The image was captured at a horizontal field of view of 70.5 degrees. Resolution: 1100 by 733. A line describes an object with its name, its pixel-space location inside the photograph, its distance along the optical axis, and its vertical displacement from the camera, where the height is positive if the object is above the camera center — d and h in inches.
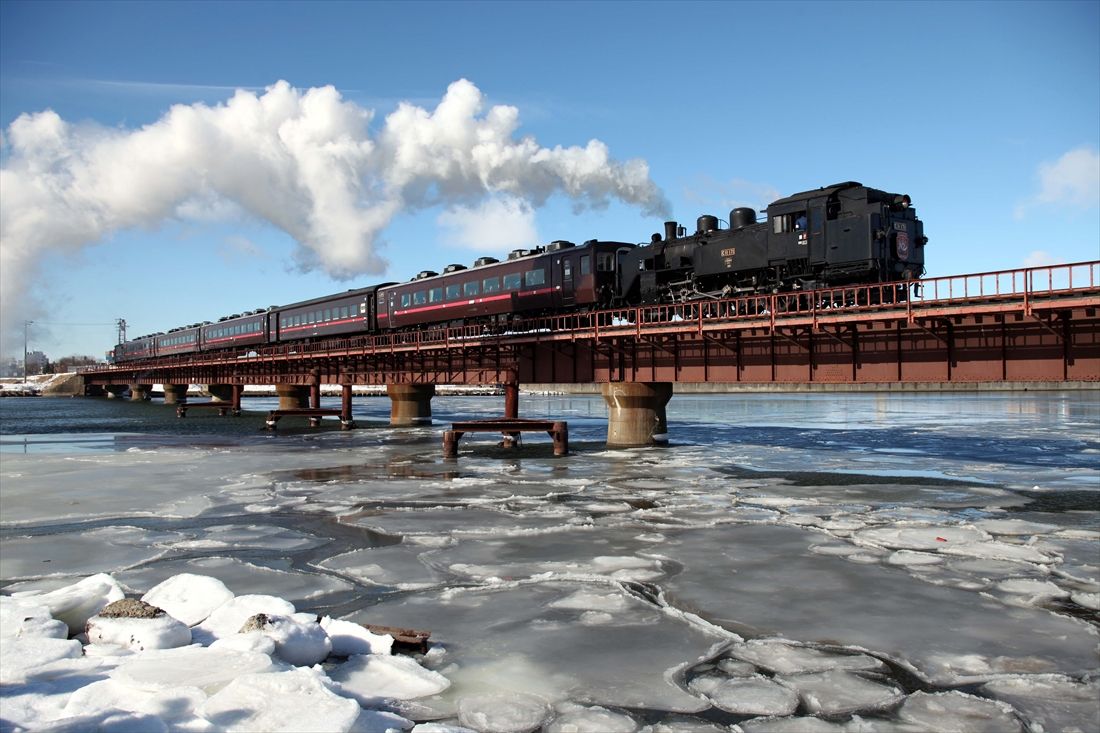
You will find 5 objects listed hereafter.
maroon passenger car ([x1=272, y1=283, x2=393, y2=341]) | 1913.1 +175.0
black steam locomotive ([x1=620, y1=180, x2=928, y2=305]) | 950.4 +162.7
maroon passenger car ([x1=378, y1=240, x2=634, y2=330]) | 1295.5 +168.9
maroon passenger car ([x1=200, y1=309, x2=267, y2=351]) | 2477.9 +176.3
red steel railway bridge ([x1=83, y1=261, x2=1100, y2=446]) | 792.9 +35.8
